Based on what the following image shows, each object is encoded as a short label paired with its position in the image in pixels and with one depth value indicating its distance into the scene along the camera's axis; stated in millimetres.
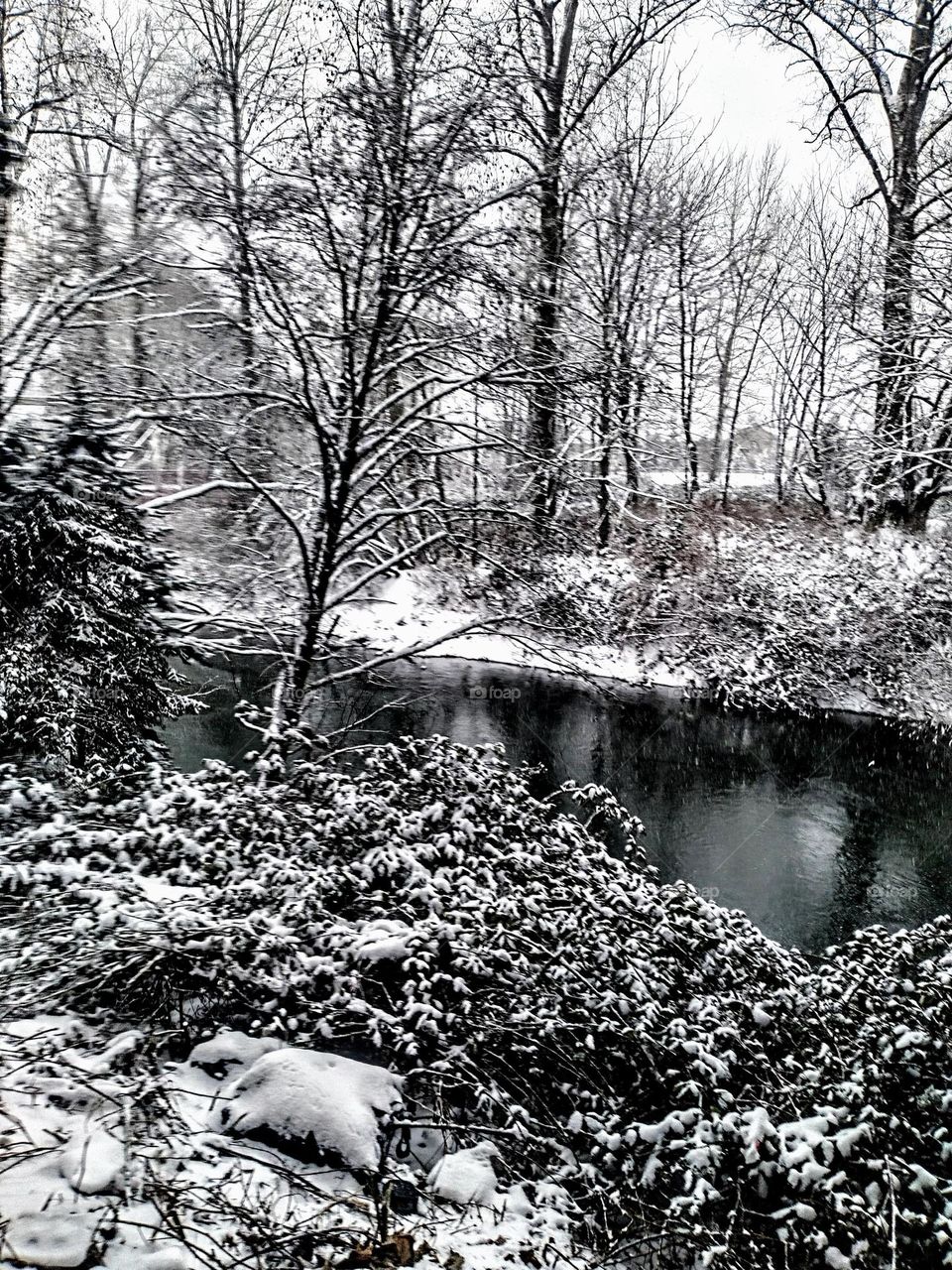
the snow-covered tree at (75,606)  5988
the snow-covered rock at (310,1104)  4055
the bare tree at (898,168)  15789
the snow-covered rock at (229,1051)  4574
